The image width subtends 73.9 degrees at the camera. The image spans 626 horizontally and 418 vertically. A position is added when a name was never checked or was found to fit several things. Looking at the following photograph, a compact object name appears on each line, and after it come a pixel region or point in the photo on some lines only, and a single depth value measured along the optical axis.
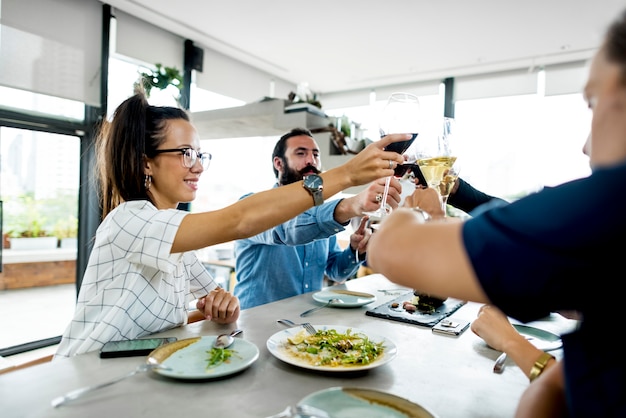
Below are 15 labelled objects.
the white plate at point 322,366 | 0.88
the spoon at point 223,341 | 0.99
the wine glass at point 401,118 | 1.03
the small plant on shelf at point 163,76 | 4.31
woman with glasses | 1.11
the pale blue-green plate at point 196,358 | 0.83
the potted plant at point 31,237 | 4.02
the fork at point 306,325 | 1.12
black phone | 0.96
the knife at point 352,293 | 1.61
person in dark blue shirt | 0.39
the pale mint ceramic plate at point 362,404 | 0.69
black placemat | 1.31
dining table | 0.73
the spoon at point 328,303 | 1.45
